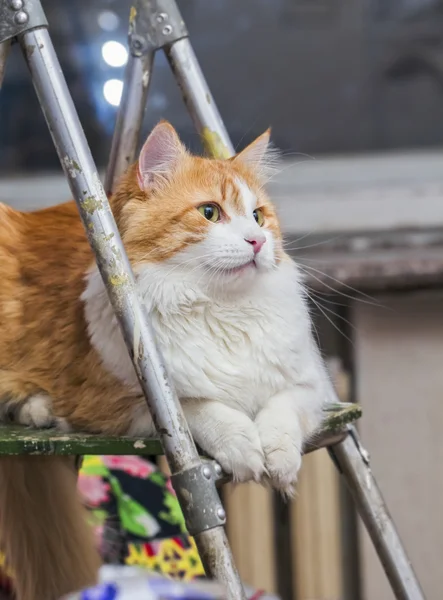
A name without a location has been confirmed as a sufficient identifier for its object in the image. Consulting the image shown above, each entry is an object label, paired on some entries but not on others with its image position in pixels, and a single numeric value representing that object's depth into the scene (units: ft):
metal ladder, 5.25
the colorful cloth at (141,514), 6.78
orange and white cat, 5.51
